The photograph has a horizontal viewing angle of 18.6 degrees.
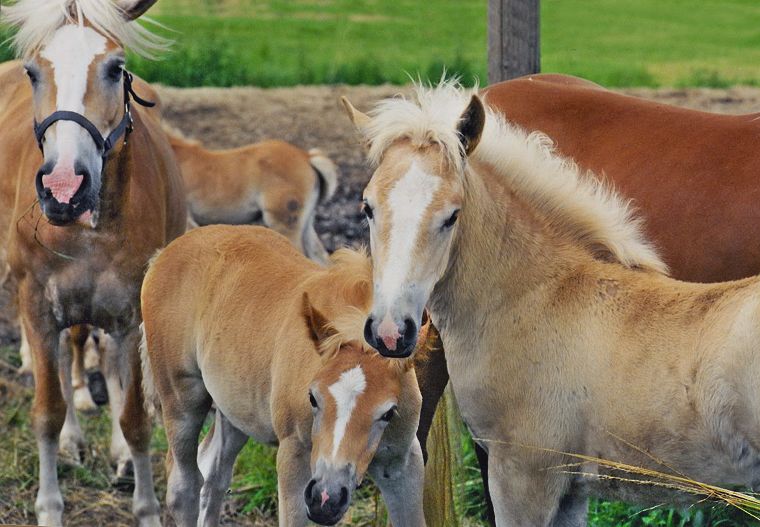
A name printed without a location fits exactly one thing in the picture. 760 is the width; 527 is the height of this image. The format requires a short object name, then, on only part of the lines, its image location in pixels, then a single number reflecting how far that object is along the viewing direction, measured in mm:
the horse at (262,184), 18087
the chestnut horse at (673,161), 8349
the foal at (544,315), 6630
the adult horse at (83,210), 9257
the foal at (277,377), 7598
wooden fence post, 10866
